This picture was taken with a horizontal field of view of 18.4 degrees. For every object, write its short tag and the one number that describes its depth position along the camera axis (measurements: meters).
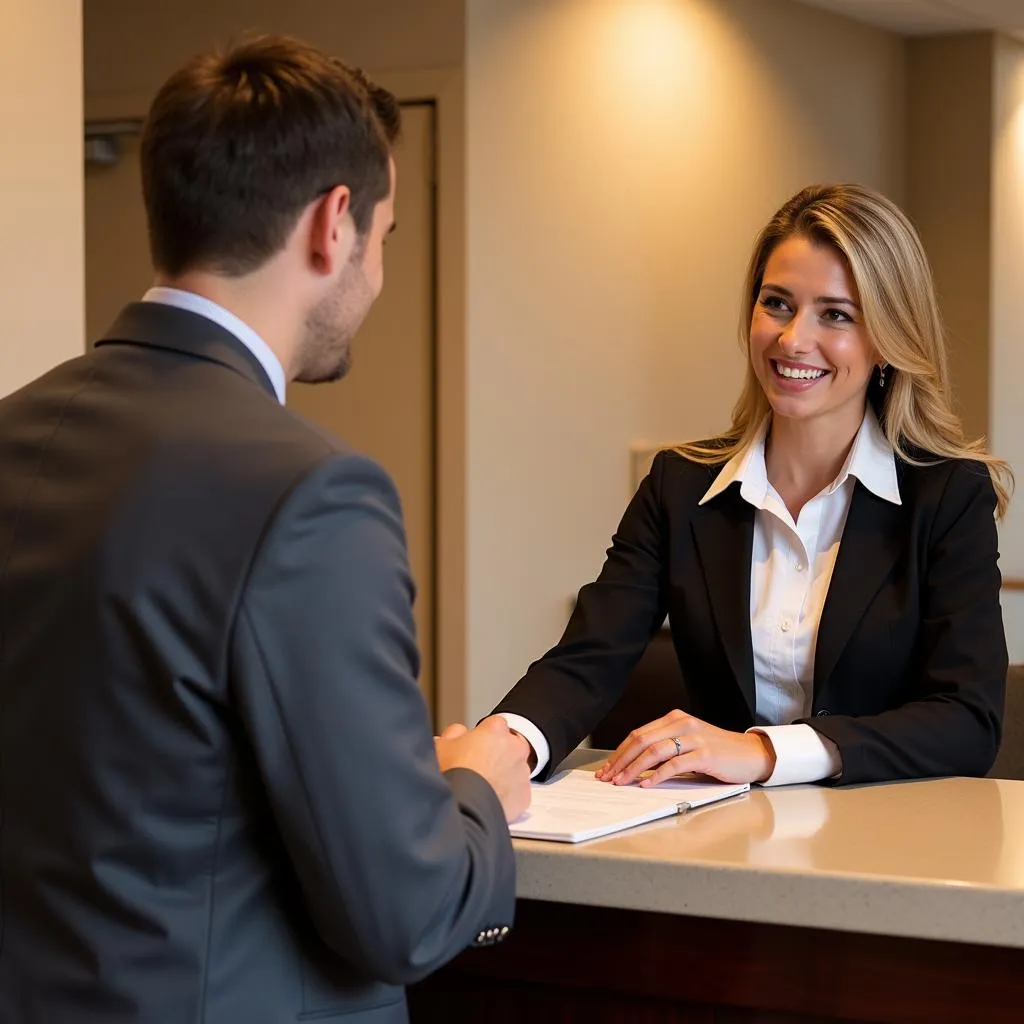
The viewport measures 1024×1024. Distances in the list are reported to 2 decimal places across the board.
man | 2.49
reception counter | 2.73
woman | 3.29
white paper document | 2.86
